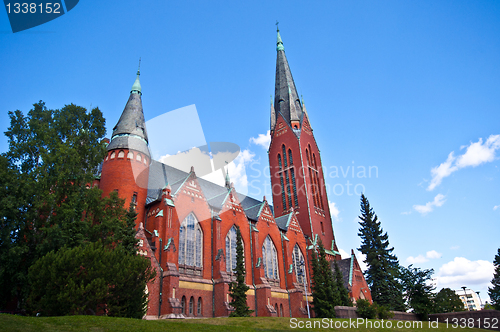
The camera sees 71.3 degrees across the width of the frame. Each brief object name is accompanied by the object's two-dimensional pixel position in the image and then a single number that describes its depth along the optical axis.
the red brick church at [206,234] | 28.00
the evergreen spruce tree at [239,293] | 26.66
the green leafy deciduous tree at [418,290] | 37.19
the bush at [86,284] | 16.91
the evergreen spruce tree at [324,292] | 32.62
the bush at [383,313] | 30.57
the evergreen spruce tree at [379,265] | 43.18
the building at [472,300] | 153.12
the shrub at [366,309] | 29.68
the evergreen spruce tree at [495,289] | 56.94
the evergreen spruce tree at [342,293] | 35.34
